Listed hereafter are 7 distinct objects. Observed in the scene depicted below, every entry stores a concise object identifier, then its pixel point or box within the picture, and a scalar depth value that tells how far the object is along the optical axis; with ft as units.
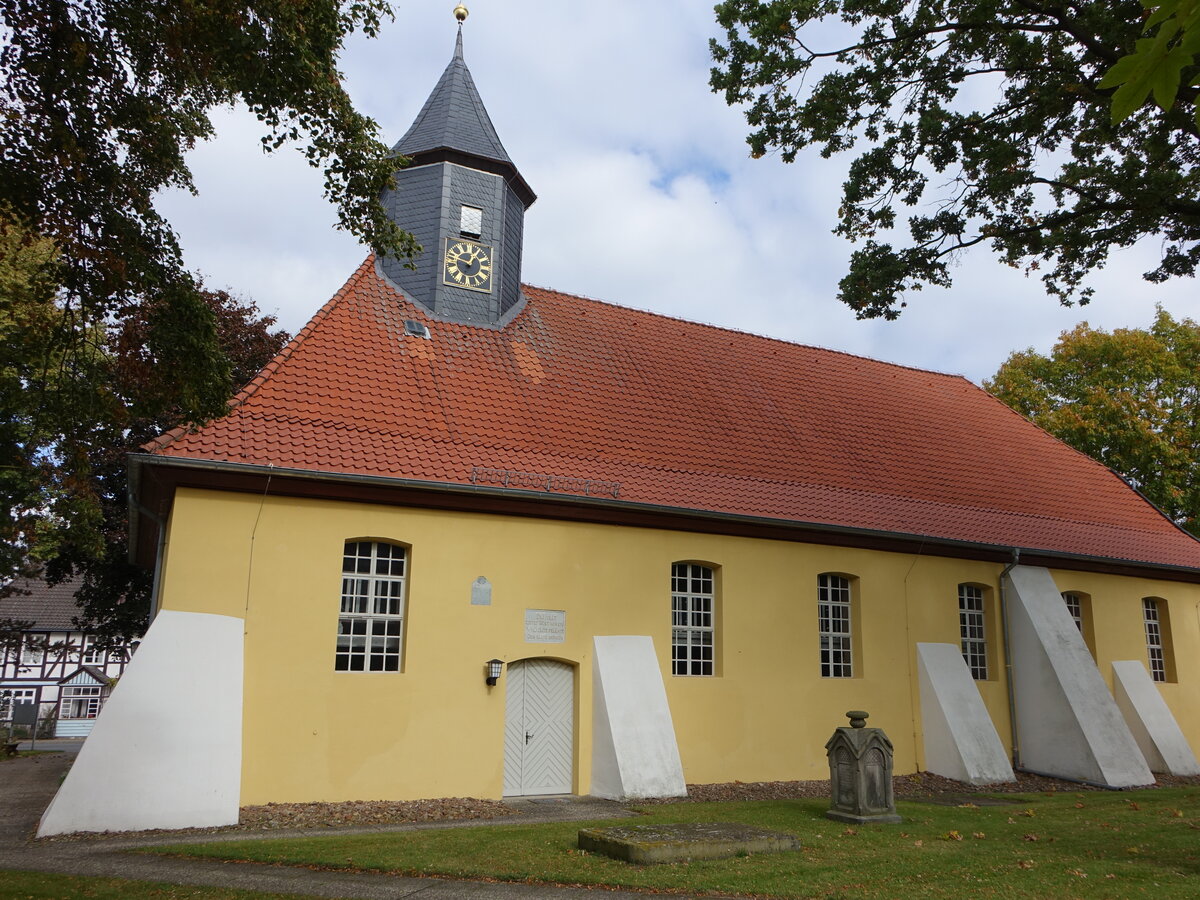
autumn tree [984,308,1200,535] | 92.22
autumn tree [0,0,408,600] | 22.93
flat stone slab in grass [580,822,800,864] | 25.62
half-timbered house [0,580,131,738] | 112.57
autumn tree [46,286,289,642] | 62.95
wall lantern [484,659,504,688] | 40.01
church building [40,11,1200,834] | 36.24
